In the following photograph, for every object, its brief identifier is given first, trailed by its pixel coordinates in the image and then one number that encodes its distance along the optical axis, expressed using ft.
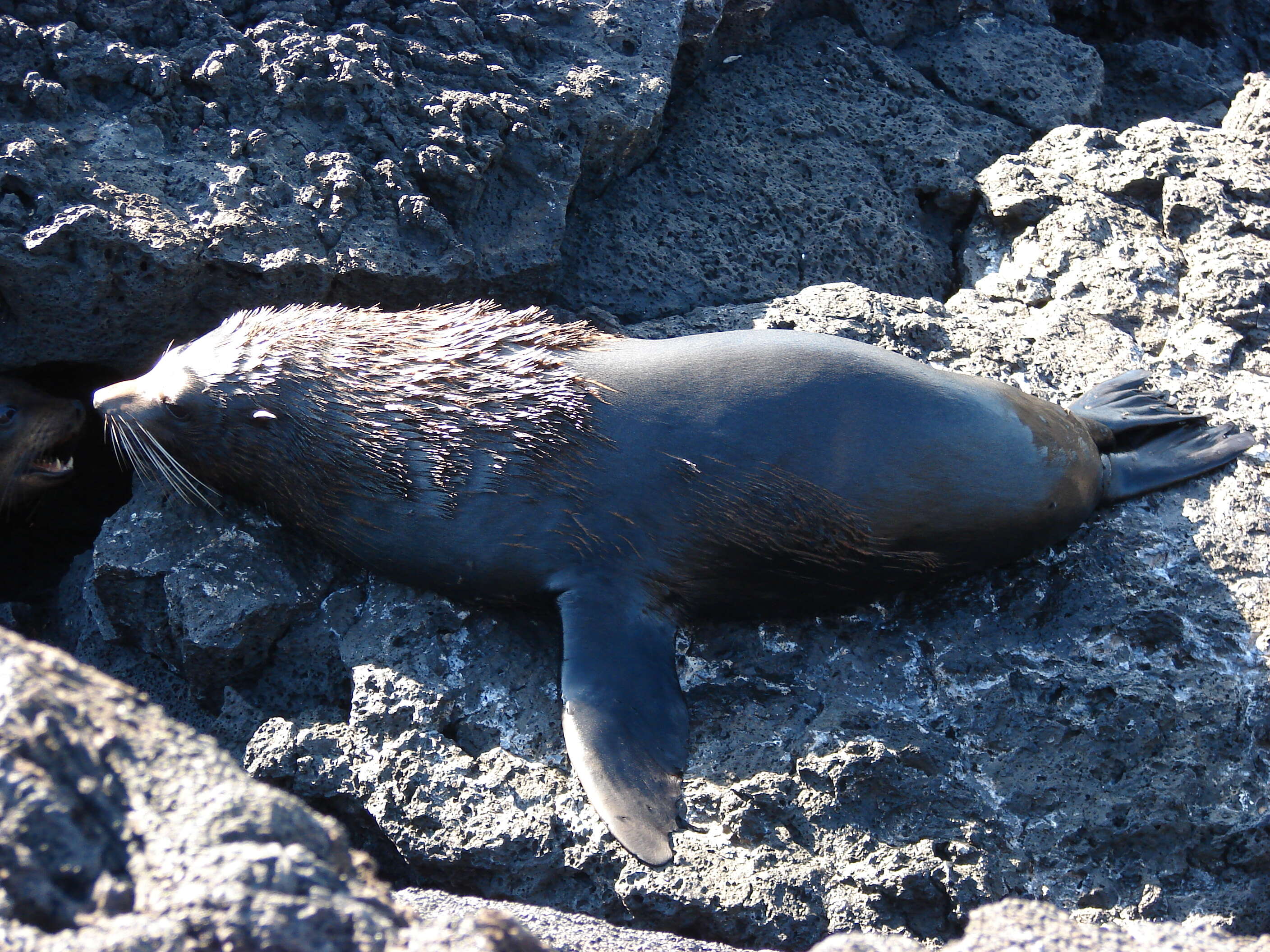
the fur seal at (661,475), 23.57
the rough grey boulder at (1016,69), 39.55
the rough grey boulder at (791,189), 34.55
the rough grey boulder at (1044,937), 12.52
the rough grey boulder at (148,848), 10.75
